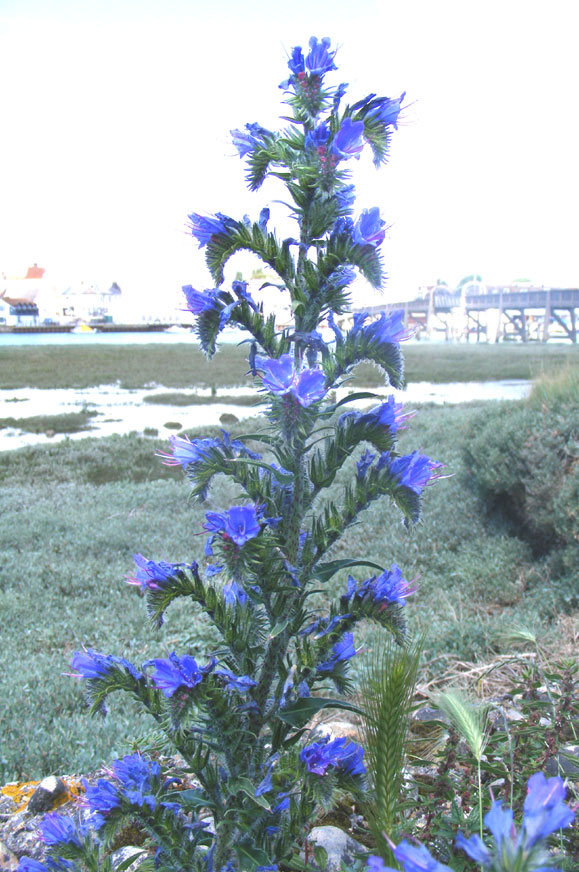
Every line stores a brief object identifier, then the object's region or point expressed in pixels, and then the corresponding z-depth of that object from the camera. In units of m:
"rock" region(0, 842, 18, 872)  0.48
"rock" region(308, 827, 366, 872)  0.46
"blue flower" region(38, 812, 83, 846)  0.38
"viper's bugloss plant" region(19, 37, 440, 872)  0.38
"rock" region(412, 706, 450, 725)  0.62
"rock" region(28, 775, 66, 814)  0.53
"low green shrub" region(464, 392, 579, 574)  3.48
